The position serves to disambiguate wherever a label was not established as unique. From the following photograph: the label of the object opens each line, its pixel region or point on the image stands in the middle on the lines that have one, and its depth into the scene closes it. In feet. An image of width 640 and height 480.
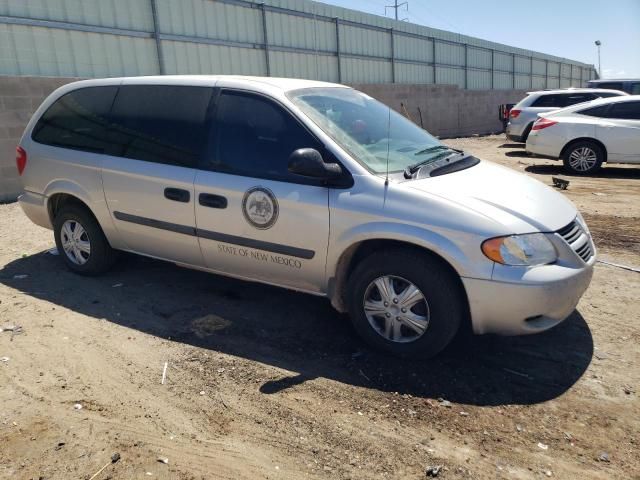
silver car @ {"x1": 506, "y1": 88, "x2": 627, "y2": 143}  48.34
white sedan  34.37
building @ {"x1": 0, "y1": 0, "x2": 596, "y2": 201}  30.66
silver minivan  10.66
